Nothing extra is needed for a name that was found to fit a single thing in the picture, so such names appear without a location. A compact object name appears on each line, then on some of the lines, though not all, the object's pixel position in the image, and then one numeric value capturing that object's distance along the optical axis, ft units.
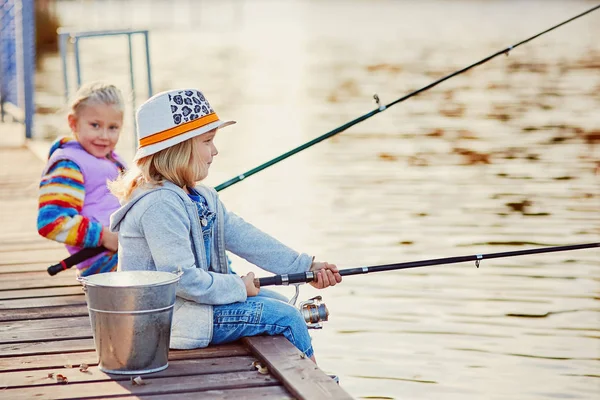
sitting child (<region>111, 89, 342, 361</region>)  24.15
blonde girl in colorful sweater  30.64
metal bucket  22.35
